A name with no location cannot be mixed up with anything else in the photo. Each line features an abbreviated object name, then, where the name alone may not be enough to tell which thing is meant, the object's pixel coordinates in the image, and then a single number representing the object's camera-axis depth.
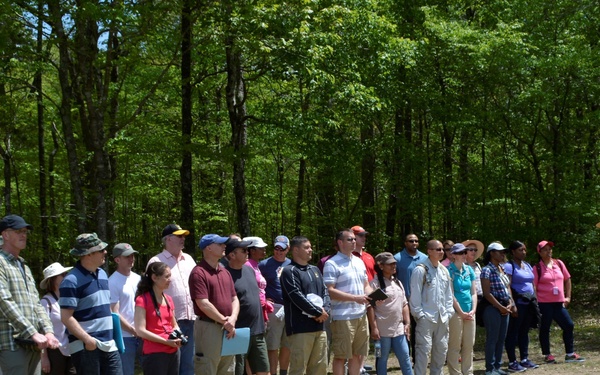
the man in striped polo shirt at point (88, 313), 5.73
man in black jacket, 7.57
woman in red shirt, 6.32
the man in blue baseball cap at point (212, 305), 7.02
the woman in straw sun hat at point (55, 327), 6.83
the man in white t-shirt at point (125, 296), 7.35
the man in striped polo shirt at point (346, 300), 8.11
